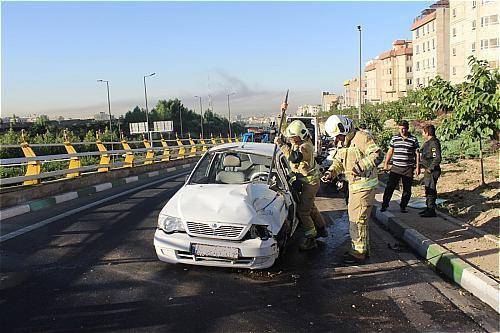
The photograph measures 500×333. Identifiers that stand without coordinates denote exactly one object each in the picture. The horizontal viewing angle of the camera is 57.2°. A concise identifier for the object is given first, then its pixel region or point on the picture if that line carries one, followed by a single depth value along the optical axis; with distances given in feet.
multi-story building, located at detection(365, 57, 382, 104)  357.16
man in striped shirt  28.71
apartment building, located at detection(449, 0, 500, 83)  170.71
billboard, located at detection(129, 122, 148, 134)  226.91
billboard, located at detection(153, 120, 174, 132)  233.76
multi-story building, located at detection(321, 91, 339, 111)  500.33
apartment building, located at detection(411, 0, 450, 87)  226.17
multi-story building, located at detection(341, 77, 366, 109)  338.56
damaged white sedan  17.16
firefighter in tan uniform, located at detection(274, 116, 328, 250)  22.04
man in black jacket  27.53
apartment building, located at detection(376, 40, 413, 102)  310.04
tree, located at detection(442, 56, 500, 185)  30.83
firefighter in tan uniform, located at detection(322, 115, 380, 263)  19.52
